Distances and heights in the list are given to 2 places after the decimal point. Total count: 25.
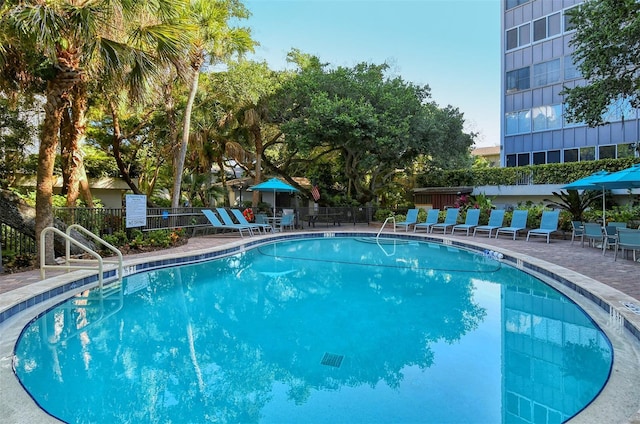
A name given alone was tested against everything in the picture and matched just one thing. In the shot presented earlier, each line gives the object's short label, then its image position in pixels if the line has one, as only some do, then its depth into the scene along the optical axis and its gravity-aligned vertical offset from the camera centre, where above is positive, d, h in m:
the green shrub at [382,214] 20.17 -0.36
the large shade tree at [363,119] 16.31 +4.07
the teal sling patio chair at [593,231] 10.00 -0.70
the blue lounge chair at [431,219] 15.76 -0.52
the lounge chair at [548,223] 12.46 -0.59
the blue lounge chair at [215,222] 13.81 -0.49
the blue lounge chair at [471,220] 14.57 -0.53
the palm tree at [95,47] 6.30 +3.07
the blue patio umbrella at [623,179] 8.62 +0.61
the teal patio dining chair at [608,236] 9.44 -0.78
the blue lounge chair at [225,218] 14.37 -0.37
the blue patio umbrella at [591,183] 9.87 +0.63
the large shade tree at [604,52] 9.08 +4.01
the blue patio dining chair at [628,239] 7.79 -0.72
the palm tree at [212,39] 12.91 +6.18
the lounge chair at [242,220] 14.88 -0.47
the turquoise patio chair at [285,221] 16.22 -0.56
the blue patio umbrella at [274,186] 15.92 +0.97
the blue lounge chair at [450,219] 15.37 -0.51
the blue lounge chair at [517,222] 13.20 -0.58
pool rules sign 10.09 +0.00
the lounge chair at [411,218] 16.22 -0.49
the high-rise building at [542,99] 19.20 +6.30
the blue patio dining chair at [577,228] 11.47 -0.72
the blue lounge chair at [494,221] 13.79 -0.56
